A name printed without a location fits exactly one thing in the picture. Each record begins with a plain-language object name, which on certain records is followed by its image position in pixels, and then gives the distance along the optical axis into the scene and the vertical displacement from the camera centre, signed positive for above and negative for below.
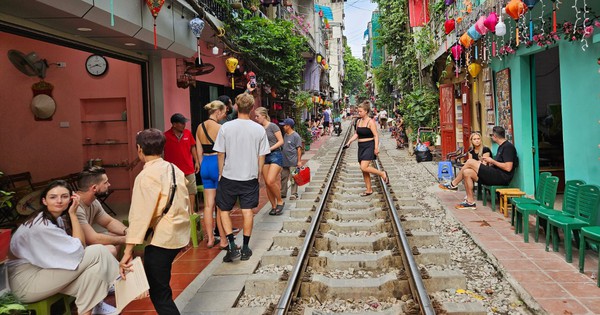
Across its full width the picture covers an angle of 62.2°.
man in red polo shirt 7.49 +0.07
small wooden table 7.89 -0.91
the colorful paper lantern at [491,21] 8.11 +1.93
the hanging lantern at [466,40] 10.26 +2.09
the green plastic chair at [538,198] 6.88 -0.87
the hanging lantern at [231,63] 11.95 +2.09
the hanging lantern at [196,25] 9.16 +2.34
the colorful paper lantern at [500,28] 7.69 +1.71
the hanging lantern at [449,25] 11.68 +2.73
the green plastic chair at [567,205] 6.10 -0.88
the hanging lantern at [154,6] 7.18 +2.15
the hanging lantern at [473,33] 9.66 +2.10
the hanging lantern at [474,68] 11.68 +1.68
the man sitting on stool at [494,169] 8.50 -0.51
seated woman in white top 3.71 -0.79
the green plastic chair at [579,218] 5.48 -0.95
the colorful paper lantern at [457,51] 11.57 +2.11
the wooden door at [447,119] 15.00 +0.66
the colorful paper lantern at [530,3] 6.62 +1.79
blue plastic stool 11.59 -0.70
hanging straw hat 9.14 +0.97
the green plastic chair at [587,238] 4.73 -1.00
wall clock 10.02 +1.82
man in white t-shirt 5.80 -0.15
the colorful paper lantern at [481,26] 8.80 +2.03
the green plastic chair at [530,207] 6.41 -0.92
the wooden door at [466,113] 13.81 +0.78
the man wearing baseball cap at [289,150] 9.62 -0.05
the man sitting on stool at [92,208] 4.64 -0.50
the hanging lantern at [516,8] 6.67 +1.75
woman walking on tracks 9.37 +0.12
